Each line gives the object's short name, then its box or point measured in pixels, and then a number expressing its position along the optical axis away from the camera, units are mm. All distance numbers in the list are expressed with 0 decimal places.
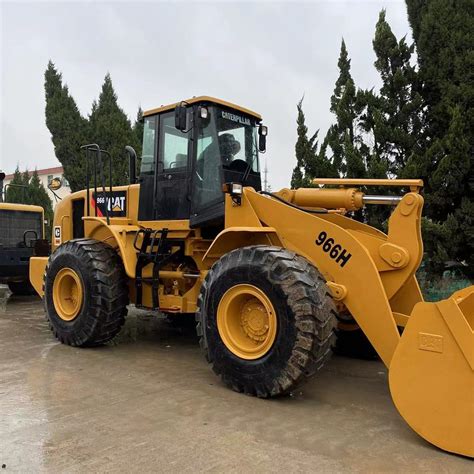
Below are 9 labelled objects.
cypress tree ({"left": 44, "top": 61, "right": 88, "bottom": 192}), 19281
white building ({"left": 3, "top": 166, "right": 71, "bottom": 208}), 39259
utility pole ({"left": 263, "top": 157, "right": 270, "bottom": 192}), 6590
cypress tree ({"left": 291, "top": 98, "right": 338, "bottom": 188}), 9008
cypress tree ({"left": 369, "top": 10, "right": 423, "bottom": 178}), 8211
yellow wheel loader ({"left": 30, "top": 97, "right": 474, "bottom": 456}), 3387
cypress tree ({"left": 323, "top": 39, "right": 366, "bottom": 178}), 8320
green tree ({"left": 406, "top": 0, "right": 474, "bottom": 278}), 7441
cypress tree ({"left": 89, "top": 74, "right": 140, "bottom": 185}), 18875
